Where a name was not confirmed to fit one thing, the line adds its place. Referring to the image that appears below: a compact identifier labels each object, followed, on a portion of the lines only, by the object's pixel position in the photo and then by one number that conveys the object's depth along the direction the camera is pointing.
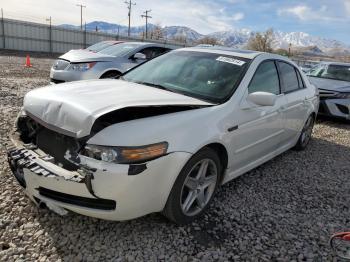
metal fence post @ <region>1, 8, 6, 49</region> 28.06
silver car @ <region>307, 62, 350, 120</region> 8.05
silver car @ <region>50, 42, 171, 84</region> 7.57
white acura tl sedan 2.44
